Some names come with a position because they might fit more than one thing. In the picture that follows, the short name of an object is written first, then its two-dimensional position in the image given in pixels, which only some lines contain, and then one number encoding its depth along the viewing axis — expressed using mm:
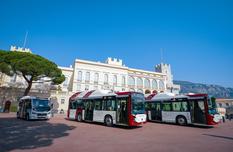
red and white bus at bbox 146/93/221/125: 12469
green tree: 27438
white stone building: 46625
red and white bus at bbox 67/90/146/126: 11575
